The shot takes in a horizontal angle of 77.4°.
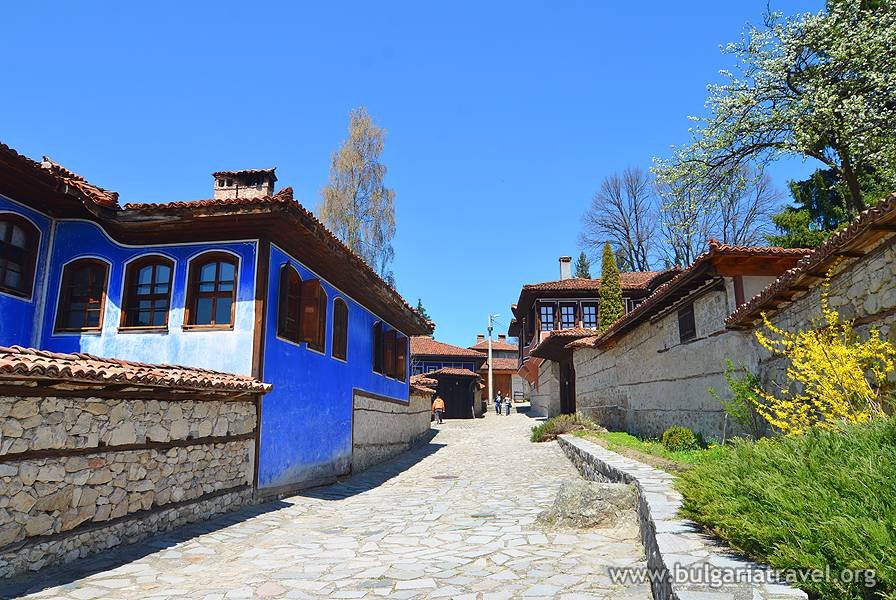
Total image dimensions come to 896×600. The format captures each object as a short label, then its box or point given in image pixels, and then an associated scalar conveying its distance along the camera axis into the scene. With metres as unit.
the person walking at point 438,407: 27.08
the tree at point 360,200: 27.34
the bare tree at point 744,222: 31.77
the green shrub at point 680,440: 9.79
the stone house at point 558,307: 28.50
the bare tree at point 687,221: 16.83
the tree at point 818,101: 13.20
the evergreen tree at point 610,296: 23.80
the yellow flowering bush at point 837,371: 5.33
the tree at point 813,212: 20.42
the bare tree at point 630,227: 37.53
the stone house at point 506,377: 45.22
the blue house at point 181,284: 8.51
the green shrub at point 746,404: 7.79
